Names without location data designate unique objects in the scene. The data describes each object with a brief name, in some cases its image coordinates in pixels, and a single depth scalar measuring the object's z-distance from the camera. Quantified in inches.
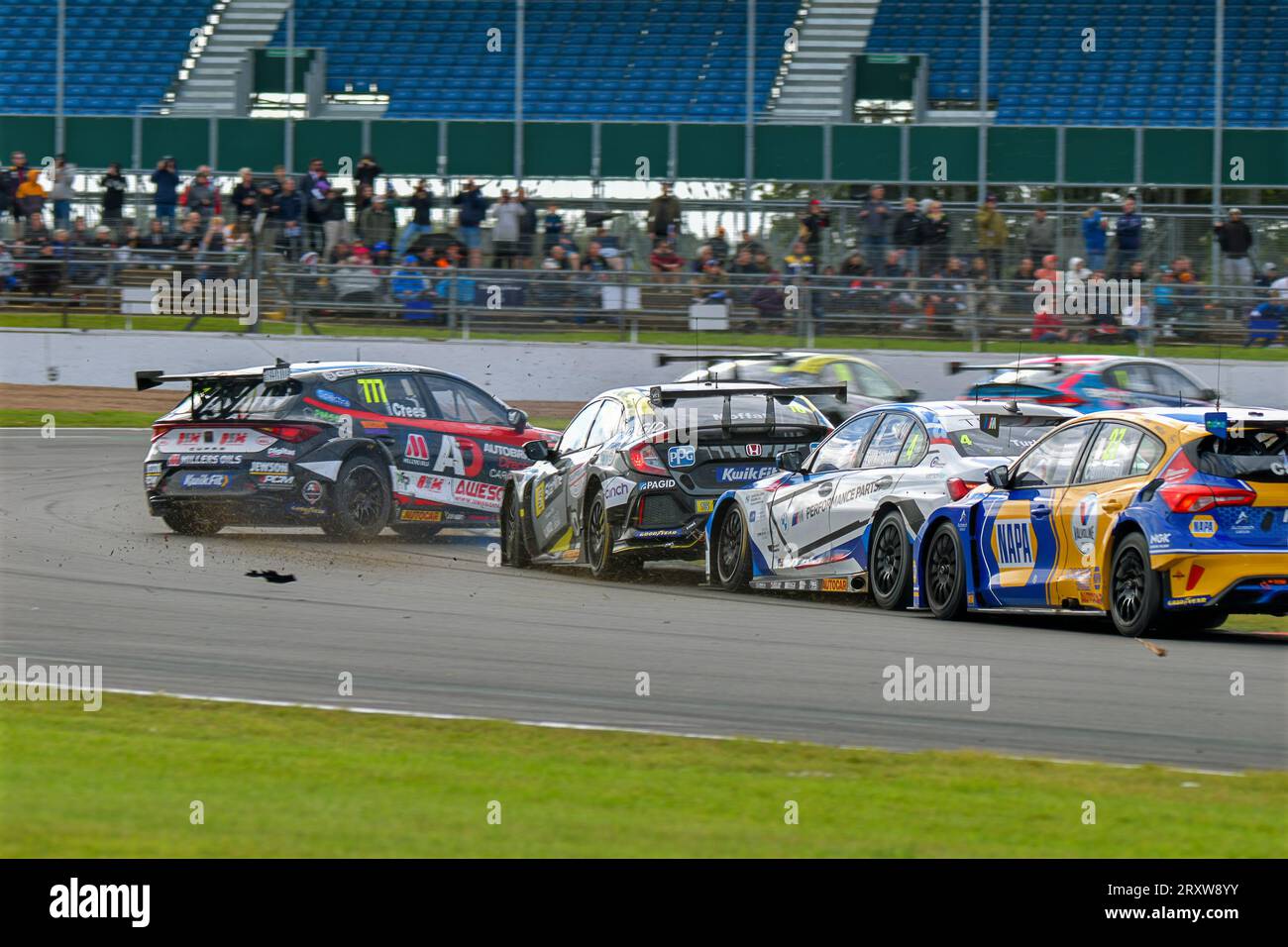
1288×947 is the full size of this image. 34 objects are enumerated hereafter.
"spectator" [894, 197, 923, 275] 1203.2
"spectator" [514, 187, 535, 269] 1252.5
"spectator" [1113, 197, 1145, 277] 1173.1
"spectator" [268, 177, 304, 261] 1256.2
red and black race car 688.4
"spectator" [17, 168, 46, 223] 1300.4
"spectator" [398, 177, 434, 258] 1270.9
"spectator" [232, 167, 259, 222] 1277.1
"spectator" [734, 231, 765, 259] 1245.1
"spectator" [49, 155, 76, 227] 1310.3
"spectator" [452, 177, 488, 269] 1258.0
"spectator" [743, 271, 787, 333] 1192.8
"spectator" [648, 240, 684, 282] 1239.5
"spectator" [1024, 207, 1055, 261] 1194.0
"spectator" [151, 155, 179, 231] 1306.6
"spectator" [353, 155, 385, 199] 1305.4
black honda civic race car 589.0
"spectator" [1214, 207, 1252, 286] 1181.1
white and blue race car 525.7
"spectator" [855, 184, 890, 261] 1218.6
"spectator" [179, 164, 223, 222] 1305.4
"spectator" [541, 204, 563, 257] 1261.1
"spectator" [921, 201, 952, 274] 1200.2
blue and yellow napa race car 444.5
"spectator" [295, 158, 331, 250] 1263.5
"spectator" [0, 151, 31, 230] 1299.2
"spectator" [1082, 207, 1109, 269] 1177.4
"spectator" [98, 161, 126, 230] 1301.7
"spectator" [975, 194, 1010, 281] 1195.3
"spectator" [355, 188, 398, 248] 1270.9
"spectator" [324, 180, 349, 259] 1264.8
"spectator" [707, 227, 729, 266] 1243.2
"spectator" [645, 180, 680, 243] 1256.2
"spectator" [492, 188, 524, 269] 1252.5
